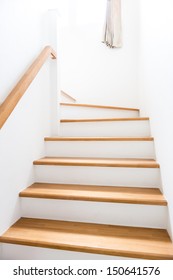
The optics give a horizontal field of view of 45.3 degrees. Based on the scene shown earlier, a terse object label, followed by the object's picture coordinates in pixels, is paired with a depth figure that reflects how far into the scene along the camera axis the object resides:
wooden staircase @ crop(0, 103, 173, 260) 1.17
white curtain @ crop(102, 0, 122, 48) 3.28
